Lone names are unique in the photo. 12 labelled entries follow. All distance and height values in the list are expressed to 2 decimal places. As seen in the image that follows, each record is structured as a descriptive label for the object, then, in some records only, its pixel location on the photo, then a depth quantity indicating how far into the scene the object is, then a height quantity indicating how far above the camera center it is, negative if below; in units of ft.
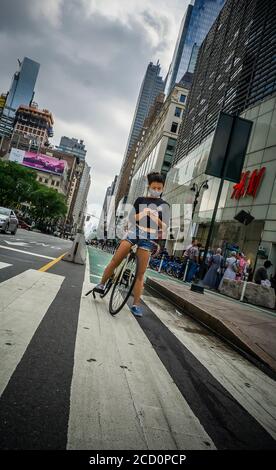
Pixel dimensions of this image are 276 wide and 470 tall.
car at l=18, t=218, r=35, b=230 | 208.03 -2.58
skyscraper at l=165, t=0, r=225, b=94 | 648.33 +341.85
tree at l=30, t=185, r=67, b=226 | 271.49 +17.80
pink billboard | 390.62 +73.00
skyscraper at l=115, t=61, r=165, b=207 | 548.23 +107.31
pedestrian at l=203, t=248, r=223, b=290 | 50.84 -1.27
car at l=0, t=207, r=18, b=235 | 61.16 -0.70
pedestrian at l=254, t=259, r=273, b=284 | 44.51 +0.37
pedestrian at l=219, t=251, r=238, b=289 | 45.45 +0.29
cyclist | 15.65 +0.83
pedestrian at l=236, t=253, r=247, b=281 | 46.98 +0.70
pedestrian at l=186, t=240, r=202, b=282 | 53.72 +0.06
